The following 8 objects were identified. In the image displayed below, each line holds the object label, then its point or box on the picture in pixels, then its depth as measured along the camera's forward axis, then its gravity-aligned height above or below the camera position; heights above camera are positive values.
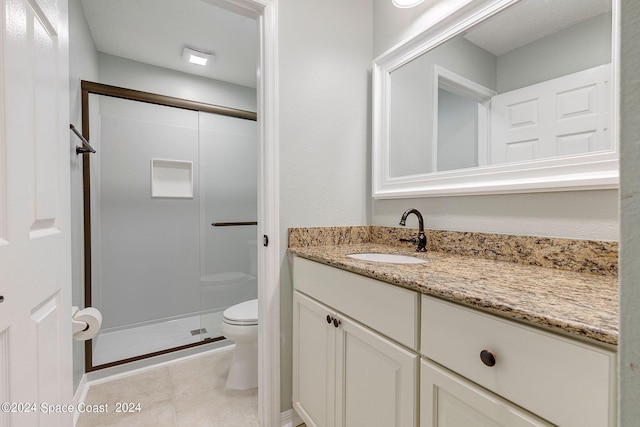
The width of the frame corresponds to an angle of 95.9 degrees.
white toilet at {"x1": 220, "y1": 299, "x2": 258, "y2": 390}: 1.73 -0.86
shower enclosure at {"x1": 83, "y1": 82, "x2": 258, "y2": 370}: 2.34 -0.09
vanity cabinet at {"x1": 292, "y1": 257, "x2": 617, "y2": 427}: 0.50 -0.37
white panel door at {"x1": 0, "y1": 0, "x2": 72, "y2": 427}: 0.68 -0.01
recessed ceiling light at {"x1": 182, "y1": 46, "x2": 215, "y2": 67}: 2.34 +1.29
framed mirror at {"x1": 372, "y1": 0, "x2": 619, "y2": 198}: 0.91 +0.43
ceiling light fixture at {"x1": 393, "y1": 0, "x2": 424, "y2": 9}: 1.36 +0.98
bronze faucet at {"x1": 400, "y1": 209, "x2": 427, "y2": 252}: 1.35 -0.13
